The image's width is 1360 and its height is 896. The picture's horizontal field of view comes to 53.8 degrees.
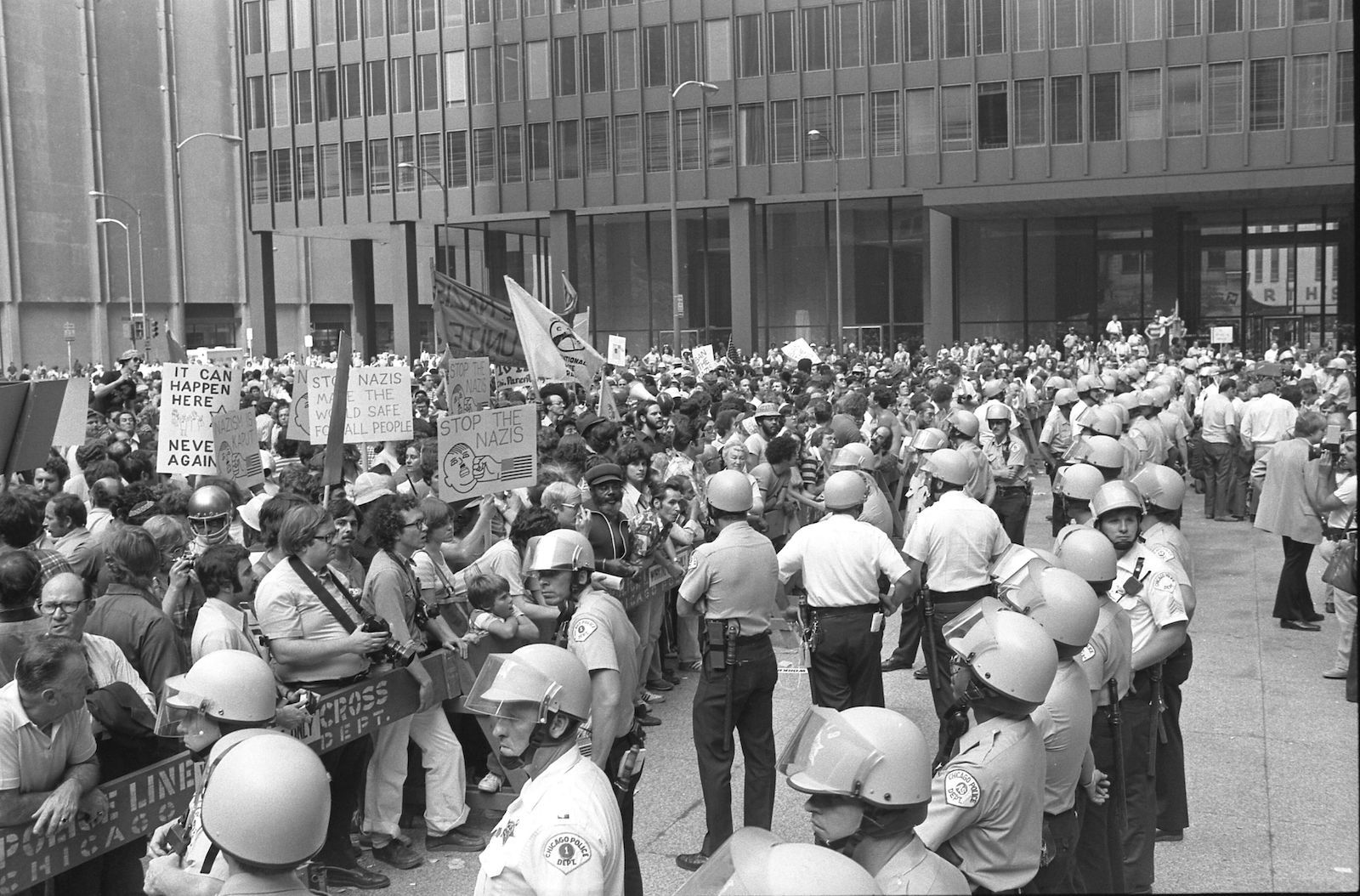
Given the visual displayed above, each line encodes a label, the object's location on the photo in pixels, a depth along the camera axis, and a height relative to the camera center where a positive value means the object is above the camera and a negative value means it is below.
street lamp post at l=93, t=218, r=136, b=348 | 58.08 +7.47
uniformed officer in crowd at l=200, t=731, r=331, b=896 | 3.13 -0.99
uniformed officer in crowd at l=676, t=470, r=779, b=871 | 6.79 -1.43
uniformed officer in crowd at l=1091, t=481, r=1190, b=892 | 6.21 -1.26
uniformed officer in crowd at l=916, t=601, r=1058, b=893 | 4.14 -1.23
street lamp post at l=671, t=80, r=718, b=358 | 37.44 +3.41
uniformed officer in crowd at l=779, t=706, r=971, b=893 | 3.39 -1.06
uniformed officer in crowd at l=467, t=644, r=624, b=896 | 3.57 -1.15
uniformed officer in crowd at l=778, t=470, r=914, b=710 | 7.50 -1.28
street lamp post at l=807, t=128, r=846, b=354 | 47.88 +8.22
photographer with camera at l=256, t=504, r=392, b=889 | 6.45 -1.16
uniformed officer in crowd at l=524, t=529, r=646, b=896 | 5.50 -1.12
